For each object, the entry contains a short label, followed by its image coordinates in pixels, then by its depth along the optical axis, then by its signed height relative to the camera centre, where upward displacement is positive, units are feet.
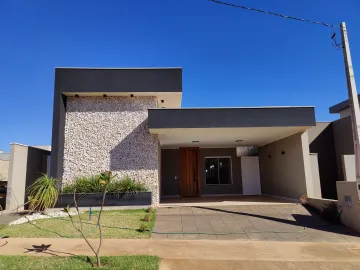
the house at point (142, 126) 35.70 +6.81
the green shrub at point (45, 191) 19.66 -0.84
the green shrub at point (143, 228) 26.05 -4.75
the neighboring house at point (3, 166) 66.59 +3.52
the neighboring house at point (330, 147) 48.52 +4.82
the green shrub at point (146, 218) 29.47 -4.37
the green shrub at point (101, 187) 36.58 -1.11
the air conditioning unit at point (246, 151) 54.80 +4.89
